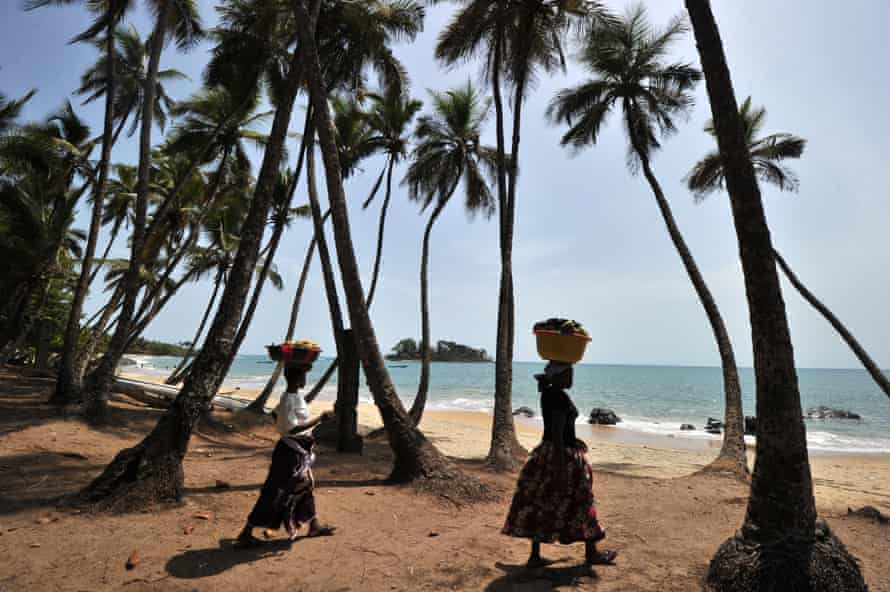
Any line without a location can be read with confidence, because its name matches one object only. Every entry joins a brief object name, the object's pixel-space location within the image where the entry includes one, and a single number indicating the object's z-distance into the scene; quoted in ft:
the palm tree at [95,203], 34.53
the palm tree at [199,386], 17.01
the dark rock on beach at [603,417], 86.58
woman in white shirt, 14.28
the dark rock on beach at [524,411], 106.83
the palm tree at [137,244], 31.22
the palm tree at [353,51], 33.74
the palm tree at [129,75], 56.34
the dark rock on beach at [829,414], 110.80
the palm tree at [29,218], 44.70
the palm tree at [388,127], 55.67
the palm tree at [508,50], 34.14
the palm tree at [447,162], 51.31
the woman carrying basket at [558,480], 13.12
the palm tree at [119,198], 69.82
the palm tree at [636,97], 39.19
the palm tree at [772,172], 45.14
